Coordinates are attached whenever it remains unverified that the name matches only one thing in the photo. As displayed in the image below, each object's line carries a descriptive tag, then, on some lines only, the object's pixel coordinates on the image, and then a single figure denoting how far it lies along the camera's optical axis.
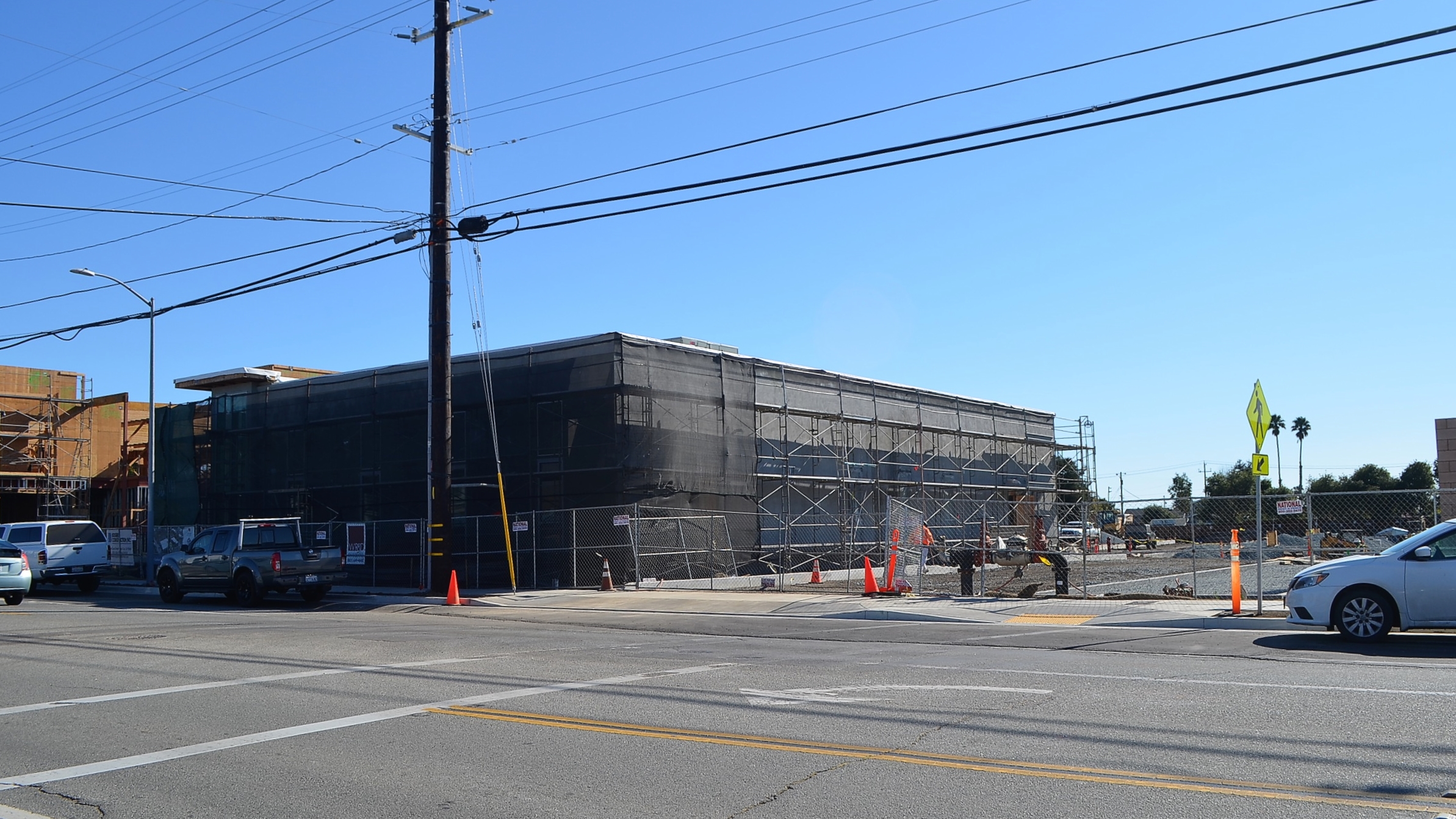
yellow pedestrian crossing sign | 15.83
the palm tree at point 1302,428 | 118.38
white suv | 27.88
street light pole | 30.86
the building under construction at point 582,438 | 30.36
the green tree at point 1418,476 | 70.75
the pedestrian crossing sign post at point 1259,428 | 15.74
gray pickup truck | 23.58
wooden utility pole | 24.20
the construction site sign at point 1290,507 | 16.48
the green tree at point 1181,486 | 98.51
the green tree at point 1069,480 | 54.31
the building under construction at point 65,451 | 47.66
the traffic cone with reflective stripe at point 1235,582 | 15.65
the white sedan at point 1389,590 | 12.20
